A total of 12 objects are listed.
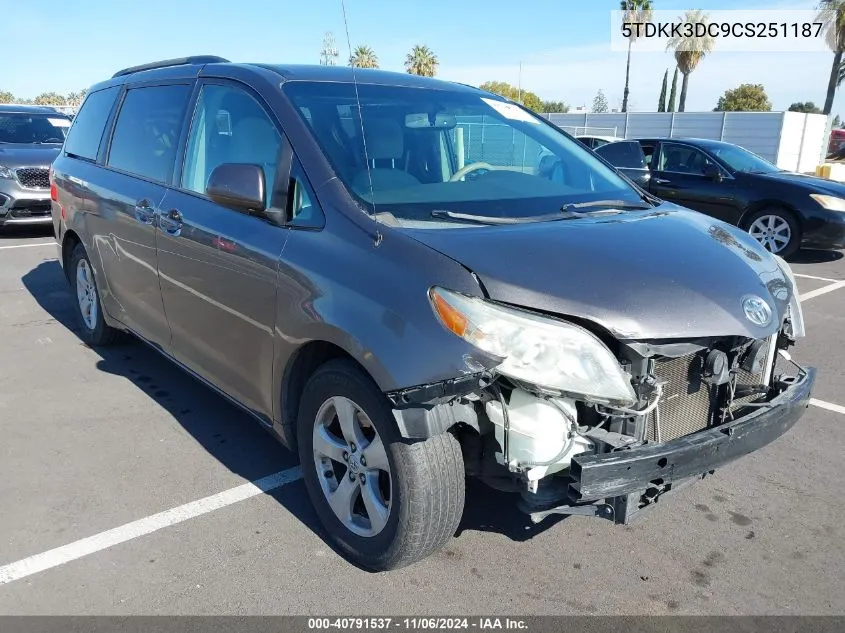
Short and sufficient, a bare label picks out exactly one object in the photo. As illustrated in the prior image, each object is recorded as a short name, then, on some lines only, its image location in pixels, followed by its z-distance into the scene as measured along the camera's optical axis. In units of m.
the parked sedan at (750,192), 8.72
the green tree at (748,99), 57.25
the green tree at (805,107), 71.04
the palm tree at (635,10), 47.58
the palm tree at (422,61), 51.81
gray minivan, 2.25
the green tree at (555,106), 66.35
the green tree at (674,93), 47.64
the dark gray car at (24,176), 9.78
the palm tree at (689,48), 44.34
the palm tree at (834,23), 35.97
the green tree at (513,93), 62.22
